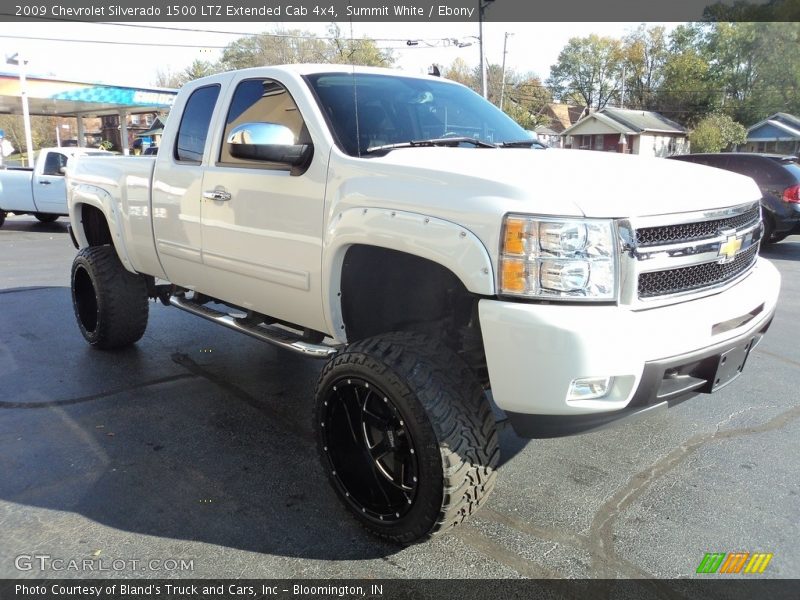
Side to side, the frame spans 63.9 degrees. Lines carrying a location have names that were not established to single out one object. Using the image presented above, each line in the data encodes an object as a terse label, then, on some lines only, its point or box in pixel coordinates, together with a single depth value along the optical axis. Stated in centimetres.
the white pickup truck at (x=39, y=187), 1420
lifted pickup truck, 229
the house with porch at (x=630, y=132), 5050
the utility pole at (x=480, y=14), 2698
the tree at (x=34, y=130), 6291
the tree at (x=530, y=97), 7144
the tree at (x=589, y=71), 7669
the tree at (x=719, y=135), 4720
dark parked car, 1116
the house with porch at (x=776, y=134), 4591
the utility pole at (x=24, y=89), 2336
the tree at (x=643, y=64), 6875
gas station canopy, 2736
